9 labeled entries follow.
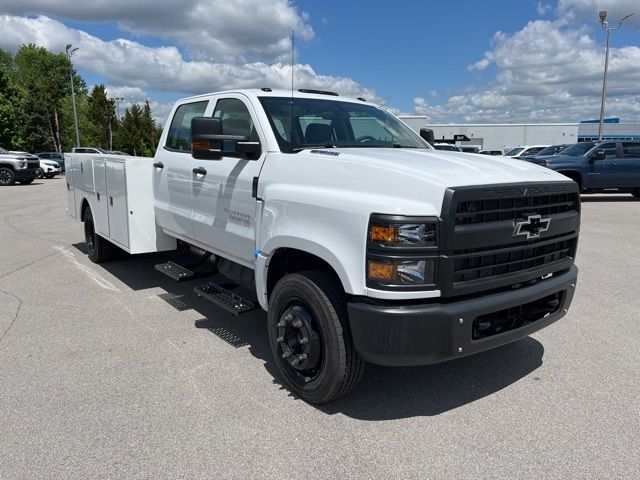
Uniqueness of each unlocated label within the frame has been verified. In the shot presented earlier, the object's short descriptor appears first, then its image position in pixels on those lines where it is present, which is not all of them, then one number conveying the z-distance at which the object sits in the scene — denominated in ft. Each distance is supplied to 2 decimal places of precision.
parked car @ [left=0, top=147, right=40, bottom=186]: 74.79
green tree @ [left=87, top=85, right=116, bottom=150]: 207.00
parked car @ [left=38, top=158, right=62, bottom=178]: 100.37
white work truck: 8.87
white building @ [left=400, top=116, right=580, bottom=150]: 179.42
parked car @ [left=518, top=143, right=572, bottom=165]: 63.33
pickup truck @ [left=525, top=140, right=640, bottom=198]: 49.90
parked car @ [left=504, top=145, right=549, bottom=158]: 80.74
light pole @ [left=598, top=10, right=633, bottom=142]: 79.25
